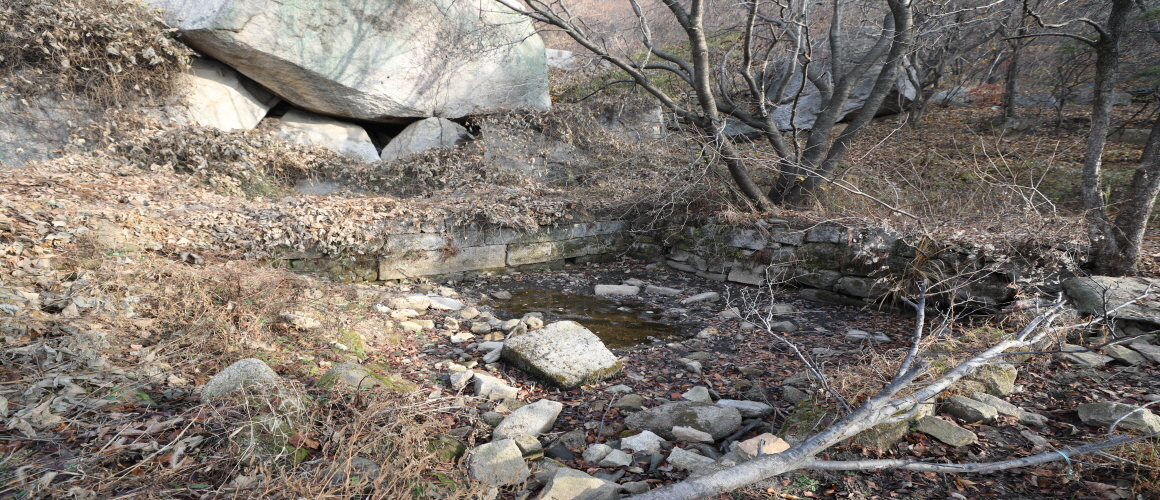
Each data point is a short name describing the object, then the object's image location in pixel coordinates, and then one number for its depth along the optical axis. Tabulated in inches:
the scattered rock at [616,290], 229.6
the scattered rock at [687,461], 91.3
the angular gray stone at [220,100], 285.9
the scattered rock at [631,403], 120.5
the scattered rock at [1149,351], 118.2
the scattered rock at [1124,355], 119.0
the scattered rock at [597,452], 98.6
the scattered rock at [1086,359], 119.6
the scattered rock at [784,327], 176.7
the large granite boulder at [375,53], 283.3
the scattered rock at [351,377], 101.5
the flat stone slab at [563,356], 132.6
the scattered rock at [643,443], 100.7
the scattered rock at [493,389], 121.5
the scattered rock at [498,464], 85.9
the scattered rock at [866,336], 157.6
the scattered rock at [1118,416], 85.6
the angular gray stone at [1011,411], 98.1
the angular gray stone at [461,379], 124.8
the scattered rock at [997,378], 109.7
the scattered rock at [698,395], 124.2
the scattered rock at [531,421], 103.7
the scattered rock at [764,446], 87.5
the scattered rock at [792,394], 118.4
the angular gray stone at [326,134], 314.2
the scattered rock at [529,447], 96.4
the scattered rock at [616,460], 95.8
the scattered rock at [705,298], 214.8
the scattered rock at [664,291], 230.1
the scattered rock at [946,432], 91.0
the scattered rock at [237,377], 90.3
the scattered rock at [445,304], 193.6
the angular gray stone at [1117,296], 130.6
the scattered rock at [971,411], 97.5
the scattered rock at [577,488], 78.5
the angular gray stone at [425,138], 340.2
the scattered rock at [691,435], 103.5
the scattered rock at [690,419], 107.3
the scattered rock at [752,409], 113.7
